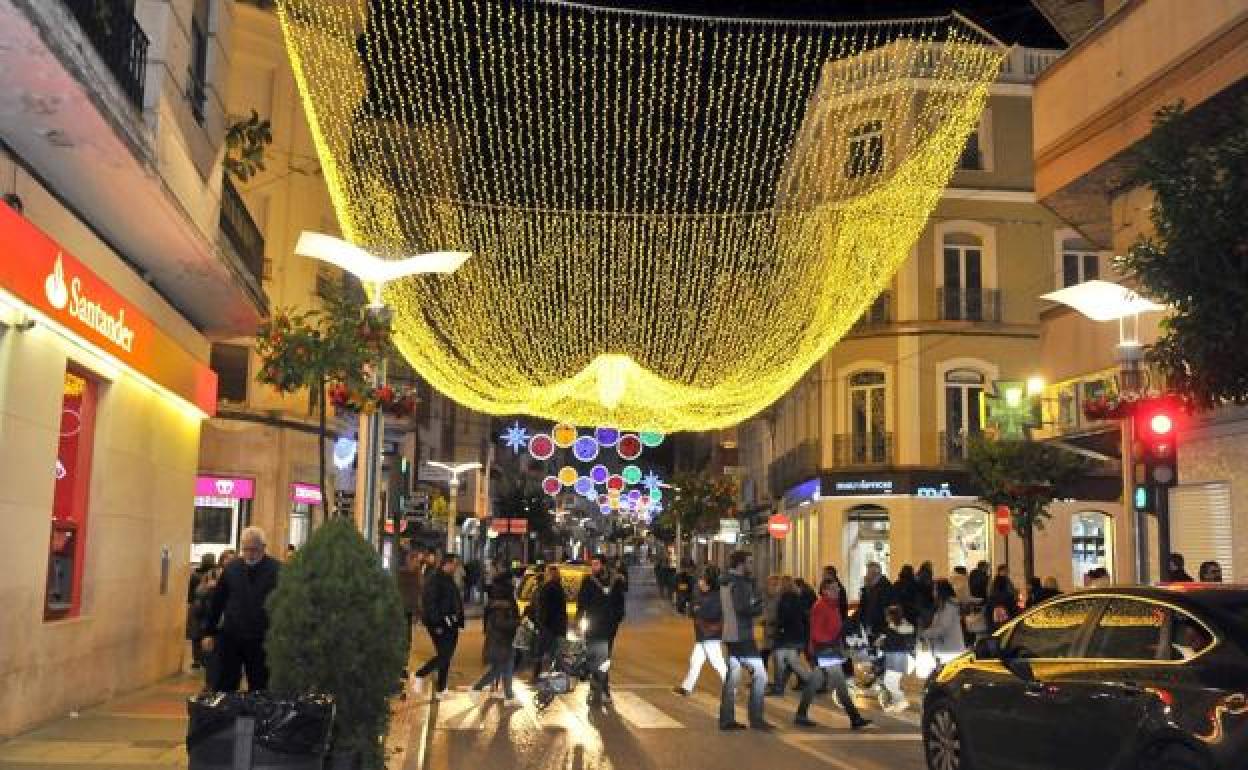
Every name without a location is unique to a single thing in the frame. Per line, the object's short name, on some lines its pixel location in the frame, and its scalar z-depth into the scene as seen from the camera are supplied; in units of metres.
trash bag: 6.08
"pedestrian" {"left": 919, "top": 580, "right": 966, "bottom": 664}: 14.89
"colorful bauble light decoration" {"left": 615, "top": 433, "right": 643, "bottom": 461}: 39.84
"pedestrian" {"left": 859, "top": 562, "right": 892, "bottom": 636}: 16.61
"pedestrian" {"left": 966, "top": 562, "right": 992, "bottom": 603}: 20.31
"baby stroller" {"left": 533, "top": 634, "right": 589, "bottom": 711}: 14.28
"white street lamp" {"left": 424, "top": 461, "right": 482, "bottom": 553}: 38.19
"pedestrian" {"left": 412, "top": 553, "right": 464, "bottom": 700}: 15.13
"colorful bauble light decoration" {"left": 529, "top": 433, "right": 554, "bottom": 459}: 38.72
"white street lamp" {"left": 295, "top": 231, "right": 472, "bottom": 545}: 13.01
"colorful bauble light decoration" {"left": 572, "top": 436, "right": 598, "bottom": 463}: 38.97
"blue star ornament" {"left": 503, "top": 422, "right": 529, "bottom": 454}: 41.06
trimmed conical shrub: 7.40
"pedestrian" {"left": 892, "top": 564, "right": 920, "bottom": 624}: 17.70
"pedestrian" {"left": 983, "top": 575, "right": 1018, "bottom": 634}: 16.92
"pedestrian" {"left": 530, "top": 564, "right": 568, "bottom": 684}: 16.12
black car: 6.63
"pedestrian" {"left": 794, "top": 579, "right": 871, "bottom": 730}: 13.04
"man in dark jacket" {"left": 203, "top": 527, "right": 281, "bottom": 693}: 9.63
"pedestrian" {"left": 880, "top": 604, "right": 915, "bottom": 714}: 15.16
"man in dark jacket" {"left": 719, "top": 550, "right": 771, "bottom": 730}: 12.91
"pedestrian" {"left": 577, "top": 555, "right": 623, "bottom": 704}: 15.07
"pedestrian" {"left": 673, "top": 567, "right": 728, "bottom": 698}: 13.81
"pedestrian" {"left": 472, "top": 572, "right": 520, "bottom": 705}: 15.16
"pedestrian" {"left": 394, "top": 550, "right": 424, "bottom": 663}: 18.18
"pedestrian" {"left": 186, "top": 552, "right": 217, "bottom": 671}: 14.85
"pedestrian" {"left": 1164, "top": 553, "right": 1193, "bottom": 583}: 13.42
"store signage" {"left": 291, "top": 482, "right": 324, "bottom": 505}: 30.16
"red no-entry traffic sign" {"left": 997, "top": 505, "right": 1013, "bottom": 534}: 25.81
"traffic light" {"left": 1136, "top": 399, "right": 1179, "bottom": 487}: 12.33
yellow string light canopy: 17.27
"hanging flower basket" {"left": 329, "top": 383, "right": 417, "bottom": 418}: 13.30
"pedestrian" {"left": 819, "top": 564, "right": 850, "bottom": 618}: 15.23
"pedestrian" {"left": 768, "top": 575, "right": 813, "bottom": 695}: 14.18
